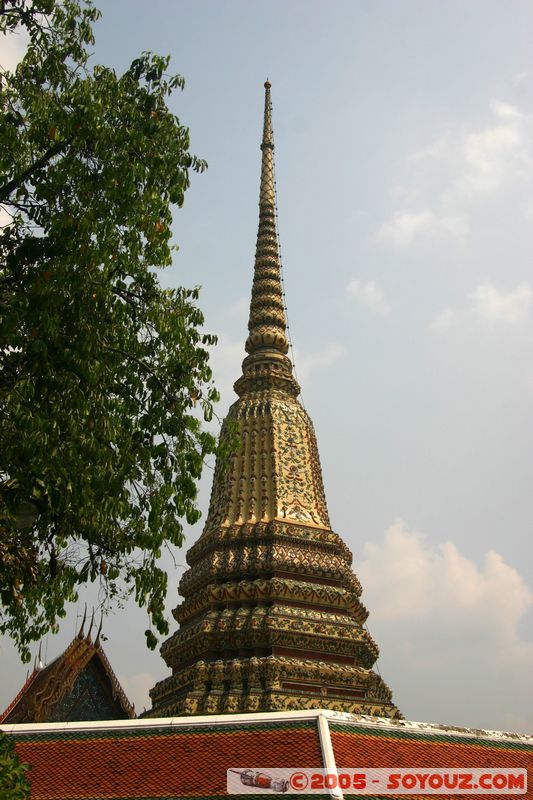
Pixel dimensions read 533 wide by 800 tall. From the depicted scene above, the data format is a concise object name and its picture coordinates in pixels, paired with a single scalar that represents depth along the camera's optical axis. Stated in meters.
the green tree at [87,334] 8.42
